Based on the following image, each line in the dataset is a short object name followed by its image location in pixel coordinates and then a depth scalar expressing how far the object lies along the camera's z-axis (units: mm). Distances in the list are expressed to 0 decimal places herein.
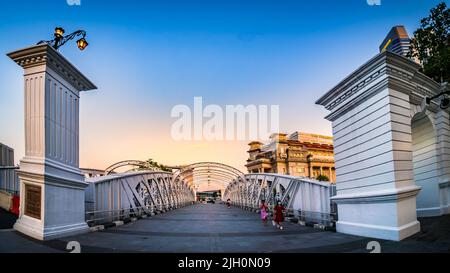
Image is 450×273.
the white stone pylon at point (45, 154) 9328
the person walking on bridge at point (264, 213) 16203
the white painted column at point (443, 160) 13766
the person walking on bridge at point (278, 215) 13954
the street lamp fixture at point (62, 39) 10156
